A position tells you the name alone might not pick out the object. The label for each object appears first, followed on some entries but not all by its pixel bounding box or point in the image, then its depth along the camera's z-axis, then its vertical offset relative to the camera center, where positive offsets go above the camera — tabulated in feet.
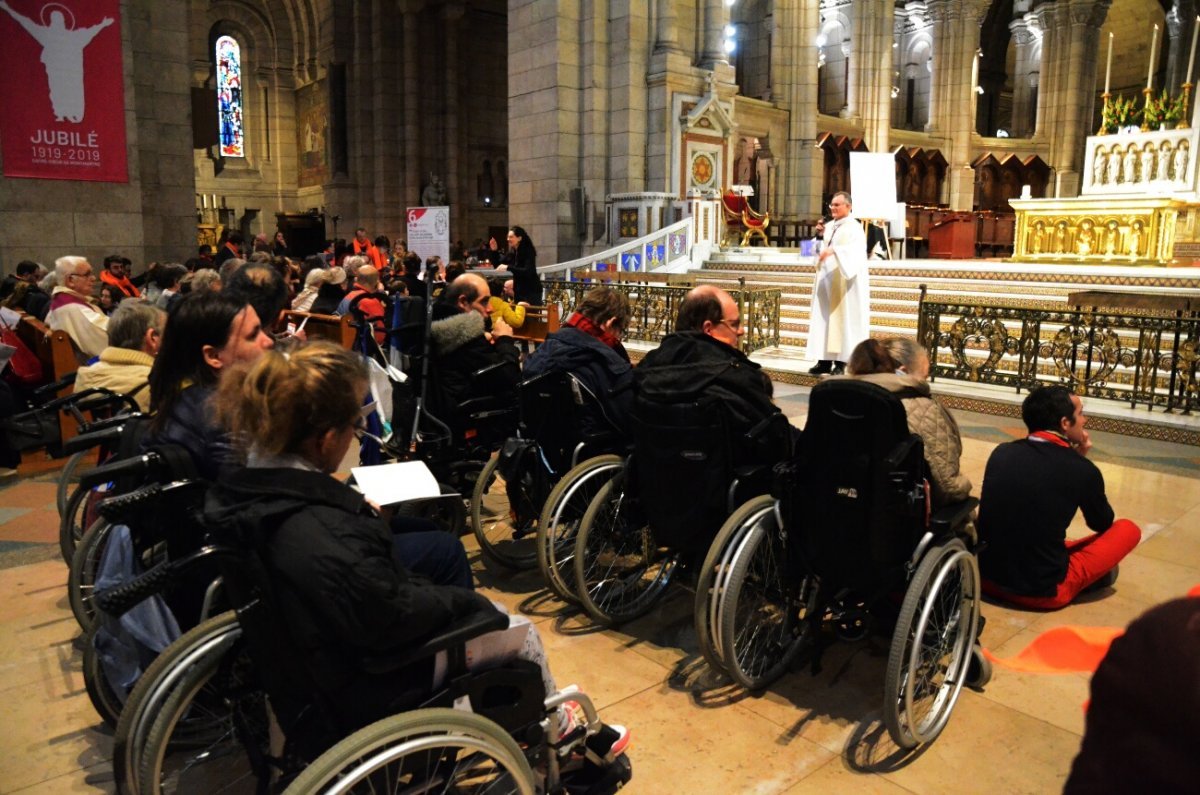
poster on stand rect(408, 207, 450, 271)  34.30 +1.35
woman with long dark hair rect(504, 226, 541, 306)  34.83 -0.25
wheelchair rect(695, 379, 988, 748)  8.84 -3.26
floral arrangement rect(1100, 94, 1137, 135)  46.98 +8.36
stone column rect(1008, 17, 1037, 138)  88.99 +19.41
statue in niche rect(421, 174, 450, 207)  76.43 +6.38
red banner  32.58 +6.78
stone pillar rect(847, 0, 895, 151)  72.18 +16.95
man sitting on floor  11.32 -3.28
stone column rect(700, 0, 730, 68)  51.13 +13.89
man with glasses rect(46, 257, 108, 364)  20.03 -1.15
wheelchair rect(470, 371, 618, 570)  12.98 -2.79
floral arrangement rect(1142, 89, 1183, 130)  44.62 +8.12
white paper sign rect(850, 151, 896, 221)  47.93 +4.51
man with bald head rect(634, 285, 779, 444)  10.45 -1.25
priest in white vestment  27.55 -0.90
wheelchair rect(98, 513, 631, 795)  5.93 -3.32
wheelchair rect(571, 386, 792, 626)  10.39 -2.64
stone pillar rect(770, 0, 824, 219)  68.18 +12.78
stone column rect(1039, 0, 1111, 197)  81.05 +18.13
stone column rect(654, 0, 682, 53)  48.75 +13.61
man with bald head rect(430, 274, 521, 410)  14.42 -1.52
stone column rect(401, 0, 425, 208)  77.82 +14.55
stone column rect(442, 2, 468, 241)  78.69 +12.62
